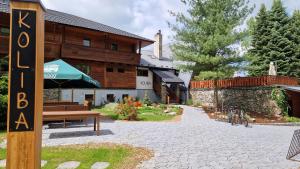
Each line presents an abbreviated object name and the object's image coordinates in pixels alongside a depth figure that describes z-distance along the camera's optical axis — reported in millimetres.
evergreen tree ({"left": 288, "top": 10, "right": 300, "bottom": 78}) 21751
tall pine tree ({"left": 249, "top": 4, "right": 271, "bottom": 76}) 22489
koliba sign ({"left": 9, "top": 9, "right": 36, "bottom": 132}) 2519
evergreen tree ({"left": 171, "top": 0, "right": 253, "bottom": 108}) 14733
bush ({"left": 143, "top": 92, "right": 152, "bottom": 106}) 18385
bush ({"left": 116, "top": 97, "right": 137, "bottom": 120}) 11297
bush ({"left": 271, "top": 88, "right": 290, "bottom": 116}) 14606
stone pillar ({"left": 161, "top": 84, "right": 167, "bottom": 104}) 21814
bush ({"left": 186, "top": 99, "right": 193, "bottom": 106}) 21372
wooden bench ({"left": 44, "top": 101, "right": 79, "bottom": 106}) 9545
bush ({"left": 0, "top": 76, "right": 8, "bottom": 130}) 8078
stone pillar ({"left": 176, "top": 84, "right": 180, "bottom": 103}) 23444
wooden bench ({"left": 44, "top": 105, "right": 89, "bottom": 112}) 8312
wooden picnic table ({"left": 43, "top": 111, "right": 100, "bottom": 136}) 7071
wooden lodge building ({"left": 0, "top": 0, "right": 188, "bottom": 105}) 15829
